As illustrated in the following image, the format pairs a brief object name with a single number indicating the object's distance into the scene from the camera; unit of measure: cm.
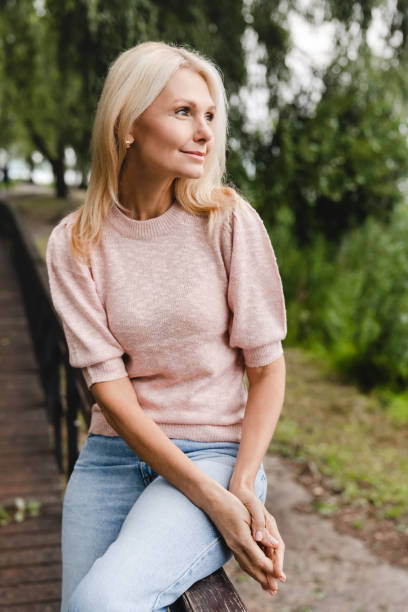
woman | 156
